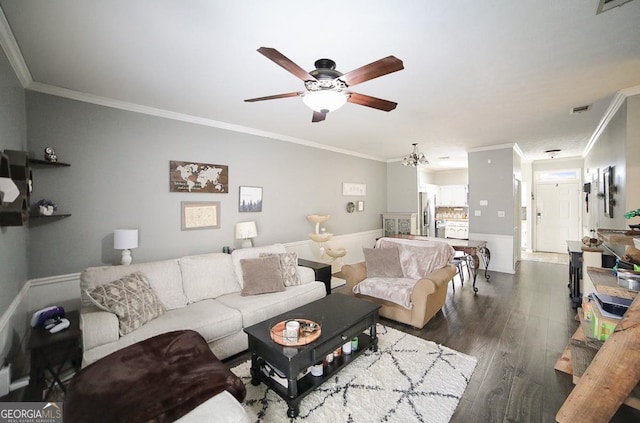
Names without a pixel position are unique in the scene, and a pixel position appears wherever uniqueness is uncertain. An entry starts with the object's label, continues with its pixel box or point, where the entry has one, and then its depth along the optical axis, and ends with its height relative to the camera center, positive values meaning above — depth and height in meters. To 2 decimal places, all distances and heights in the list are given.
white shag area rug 1.83 -1.44
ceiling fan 1.48 +0.81
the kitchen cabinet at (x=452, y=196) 8.52 +0.35
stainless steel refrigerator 7.22 -0.18
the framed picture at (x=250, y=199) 4.03 +0.15
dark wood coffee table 1.83 -1.07
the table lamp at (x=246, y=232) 3.76 -0.34
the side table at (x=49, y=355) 1.96 -1.13
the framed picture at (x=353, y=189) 5.91 +0.44
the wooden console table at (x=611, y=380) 0.99 -0.68
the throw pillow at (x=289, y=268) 3.39 -0.79
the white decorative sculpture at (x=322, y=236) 4.82 -0.53
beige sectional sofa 2.09 -1.00
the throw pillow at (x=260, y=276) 3.09 -0.82
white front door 6.91 -0.26
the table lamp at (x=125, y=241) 2.74 -0.33
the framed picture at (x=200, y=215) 3.46 -0.08
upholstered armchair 2.99 -1.01
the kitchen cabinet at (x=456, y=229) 8.62 -0.76
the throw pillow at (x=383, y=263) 3.59 -0.78
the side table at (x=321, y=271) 3.78 -0.92
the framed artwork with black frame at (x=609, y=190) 3.29 +0.19
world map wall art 3.36 +0.43
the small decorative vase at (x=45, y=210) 2.44 +0.01
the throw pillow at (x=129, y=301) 2.19 -0.80
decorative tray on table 1.92 -0.98
